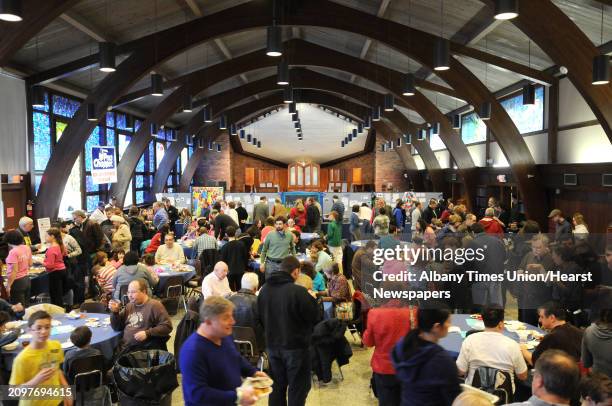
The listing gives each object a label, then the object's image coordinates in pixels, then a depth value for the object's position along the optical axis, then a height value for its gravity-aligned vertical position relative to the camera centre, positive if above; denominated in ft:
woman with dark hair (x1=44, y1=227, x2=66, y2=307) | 23.07 -3.57
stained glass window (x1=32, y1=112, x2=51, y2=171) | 40.88 +3.49
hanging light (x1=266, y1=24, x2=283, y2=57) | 27.55 +7.34
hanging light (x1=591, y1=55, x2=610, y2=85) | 23.75 +5.03
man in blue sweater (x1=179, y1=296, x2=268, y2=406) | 8.98 -3.16
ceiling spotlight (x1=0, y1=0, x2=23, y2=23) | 16.11 +5.38
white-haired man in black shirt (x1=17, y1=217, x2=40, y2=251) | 25.62 -2.90
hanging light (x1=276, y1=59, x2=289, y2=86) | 36.19 +7.54
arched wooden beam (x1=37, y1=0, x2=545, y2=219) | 35.63 +8.30
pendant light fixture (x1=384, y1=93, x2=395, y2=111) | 47.21 +7.07
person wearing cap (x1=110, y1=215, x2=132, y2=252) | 27.73 -2.86
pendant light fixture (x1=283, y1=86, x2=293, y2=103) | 50.98 +8.36
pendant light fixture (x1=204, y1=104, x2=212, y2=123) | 53.36 +6.86
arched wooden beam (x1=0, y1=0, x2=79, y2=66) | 22.50 +7.02
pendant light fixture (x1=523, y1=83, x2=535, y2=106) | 35.47 +5.87
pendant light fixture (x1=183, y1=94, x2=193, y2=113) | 46.44 +7.10
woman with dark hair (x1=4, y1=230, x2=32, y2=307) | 21.03 -3.36
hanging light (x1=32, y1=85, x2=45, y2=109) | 35.70 +5.91
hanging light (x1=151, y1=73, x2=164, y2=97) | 37.60 +7.04
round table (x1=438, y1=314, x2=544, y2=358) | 14.88 -4.65
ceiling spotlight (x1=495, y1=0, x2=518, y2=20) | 18.86 +6.17
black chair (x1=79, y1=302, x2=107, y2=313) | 18.90 -4.42
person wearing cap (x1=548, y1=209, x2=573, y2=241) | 25.07 -2.32
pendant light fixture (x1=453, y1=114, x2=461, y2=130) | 51.60 +5.87
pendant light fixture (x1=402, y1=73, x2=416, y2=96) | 38.42 +7.02
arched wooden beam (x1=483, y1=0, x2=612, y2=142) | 25.12 +6.55
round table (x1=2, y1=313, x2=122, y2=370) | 14.73 -4.61
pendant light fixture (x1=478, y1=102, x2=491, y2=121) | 38.45 +5.08
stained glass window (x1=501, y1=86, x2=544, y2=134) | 41.39 +5.69
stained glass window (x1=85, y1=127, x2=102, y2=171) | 50.98 +4.04
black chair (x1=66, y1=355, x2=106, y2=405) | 13.42 -4.87
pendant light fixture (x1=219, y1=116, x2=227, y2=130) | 68.08 +7.71
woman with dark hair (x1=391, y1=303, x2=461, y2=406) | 9.05 -3.20
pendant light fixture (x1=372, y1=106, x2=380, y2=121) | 53.98 +7.03
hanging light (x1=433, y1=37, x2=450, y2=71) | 28.99 +6.94
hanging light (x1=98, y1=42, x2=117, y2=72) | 28.22 +6.79
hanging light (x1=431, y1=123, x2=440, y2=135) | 52.31 +5.27
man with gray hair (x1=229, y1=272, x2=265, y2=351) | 16.44 -3.75
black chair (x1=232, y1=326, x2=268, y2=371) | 16.03 -4.81
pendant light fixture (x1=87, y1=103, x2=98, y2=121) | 37.55 +5.10
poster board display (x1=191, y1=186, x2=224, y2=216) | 58.03 -1.24
